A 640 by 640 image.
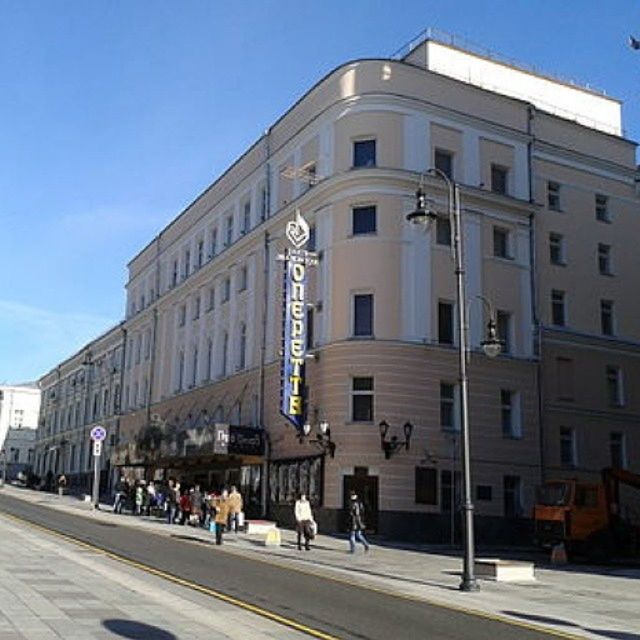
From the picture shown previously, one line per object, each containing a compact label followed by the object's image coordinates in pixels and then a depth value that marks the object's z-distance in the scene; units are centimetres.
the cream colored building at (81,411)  6862
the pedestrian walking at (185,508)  3691
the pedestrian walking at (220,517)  2700
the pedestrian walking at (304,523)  2672
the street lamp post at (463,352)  1747
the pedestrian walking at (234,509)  3110
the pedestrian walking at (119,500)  4379
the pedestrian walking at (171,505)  3703
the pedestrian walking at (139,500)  4297
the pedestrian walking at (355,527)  2634
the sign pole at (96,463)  4097
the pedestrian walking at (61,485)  6428
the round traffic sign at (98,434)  4059
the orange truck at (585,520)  2866
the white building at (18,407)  11725
